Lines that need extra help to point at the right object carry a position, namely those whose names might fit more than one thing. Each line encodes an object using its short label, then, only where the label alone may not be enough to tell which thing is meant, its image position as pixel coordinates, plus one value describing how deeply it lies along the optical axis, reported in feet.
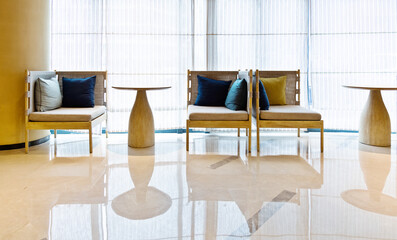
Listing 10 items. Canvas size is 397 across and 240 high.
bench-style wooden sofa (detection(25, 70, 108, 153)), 13.00
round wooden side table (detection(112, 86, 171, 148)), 14.02
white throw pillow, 13.82
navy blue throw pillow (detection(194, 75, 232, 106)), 15.47
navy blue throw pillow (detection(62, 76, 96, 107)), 15.01
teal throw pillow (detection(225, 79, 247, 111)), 14.21
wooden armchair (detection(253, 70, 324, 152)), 13.26
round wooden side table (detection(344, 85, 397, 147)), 14.46
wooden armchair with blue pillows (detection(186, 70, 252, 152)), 13.34
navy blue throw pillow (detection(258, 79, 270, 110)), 13.93
